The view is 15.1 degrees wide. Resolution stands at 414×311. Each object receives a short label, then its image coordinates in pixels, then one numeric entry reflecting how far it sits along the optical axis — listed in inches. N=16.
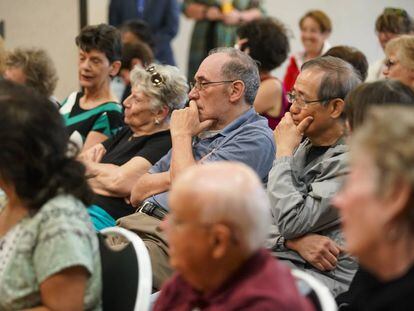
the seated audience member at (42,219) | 137.2
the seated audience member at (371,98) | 167.8
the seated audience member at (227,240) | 112.4
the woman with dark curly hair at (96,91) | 305.9
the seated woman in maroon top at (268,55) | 316.6
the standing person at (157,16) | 530.1
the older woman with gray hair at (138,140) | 251.3
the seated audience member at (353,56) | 281.5
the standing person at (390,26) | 372.3
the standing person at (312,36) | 436.8
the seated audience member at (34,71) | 323.9
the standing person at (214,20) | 504.1
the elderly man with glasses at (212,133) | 218.4
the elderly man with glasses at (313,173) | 186.7
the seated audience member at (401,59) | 259.4
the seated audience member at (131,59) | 366.9
